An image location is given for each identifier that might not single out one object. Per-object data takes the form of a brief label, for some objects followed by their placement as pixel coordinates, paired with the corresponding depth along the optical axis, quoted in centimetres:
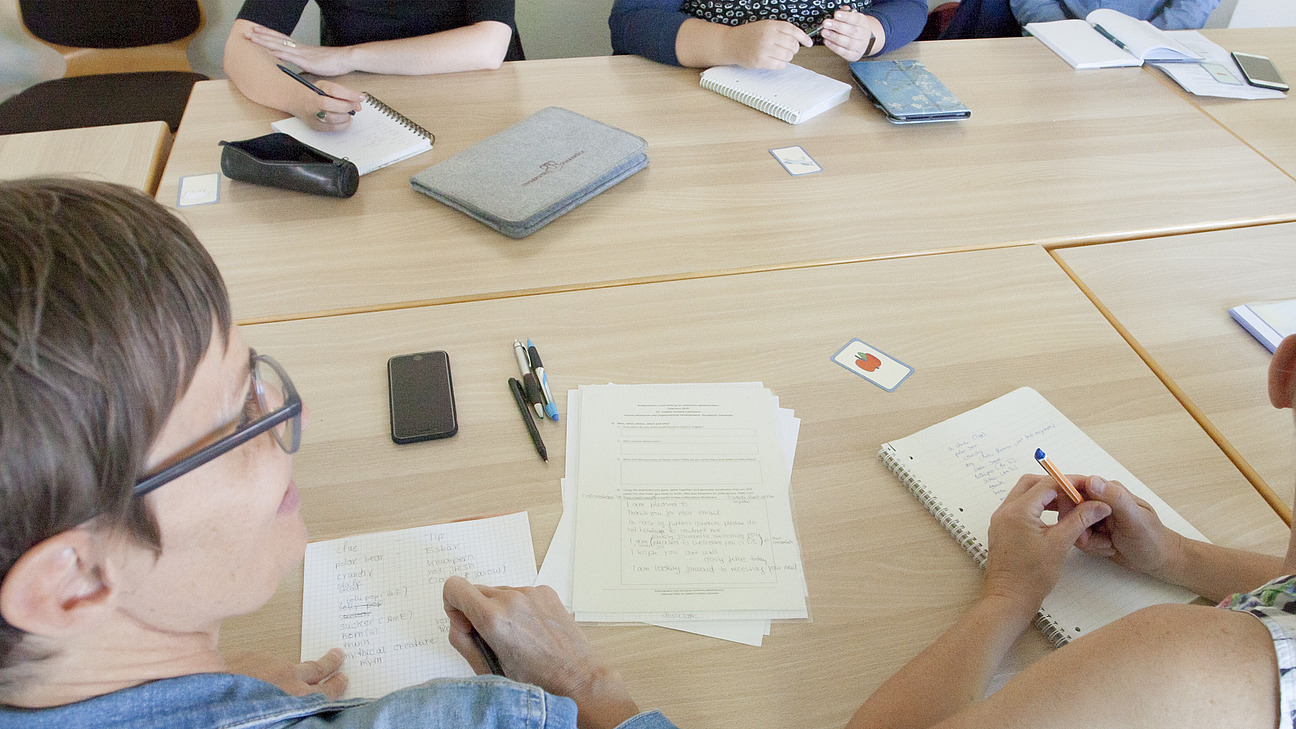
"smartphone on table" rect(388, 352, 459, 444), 97
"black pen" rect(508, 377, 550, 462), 96
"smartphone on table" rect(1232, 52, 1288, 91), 176
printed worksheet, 83
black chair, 194
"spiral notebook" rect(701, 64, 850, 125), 160
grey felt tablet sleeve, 128
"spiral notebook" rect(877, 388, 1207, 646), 82
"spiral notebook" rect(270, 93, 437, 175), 143
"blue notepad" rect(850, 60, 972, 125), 159
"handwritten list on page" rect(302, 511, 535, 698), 77
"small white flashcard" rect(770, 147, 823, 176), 146
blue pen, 99
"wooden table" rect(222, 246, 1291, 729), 79
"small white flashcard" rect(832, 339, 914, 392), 106
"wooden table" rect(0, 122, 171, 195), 140
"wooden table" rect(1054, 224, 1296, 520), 99
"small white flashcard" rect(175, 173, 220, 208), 133
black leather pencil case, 132
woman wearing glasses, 45
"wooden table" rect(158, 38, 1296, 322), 122
